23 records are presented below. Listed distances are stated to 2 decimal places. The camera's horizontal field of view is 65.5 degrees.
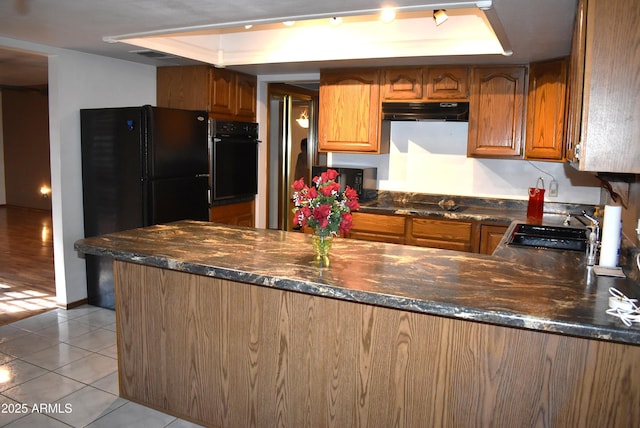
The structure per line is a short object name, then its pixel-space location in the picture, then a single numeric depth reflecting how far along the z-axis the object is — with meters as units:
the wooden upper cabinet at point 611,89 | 1.82
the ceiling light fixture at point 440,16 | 3.10
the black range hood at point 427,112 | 4.25
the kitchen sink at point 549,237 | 3.22
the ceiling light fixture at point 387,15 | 2.74
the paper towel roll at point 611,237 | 2.39
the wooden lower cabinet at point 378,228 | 4.43
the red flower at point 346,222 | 2.32
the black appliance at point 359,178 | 4.79
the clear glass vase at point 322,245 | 2.36
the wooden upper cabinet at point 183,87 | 4.68
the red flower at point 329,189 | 2.30
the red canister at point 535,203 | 4.30
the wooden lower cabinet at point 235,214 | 4.93
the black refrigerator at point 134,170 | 4.10
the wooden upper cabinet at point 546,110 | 3.80
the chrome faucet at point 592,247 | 2.41
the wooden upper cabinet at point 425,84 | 4.25
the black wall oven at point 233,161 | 4.80
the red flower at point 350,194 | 2.33
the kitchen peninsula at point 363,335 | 1.81
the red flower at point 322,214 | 2.27
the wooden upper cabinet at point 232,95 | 4.75
